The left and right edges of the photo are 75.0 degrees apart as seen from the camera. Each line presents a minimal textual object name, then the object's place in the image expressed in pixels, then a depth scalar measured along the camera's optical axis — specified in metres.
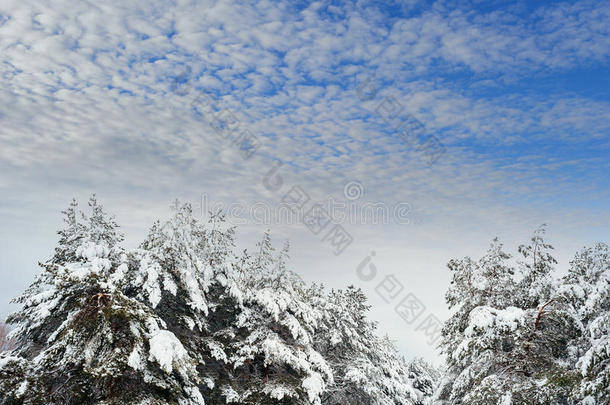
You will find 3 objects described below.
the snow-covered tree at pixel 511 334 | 10.55
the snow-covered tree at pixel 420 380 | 30.32
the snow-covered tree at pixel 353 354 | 17.08
